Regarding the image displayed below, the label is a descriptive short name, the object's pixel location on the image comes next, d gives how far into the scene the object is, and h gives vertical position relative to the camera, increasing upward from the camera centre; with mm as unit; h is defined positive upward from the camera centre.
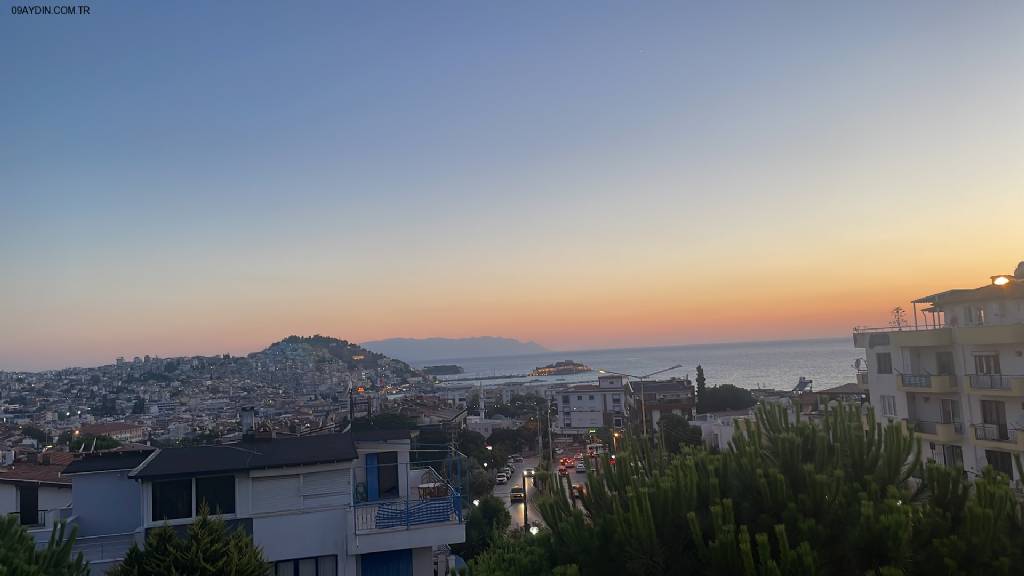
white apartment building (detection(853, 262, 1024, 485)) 24031 -2009
